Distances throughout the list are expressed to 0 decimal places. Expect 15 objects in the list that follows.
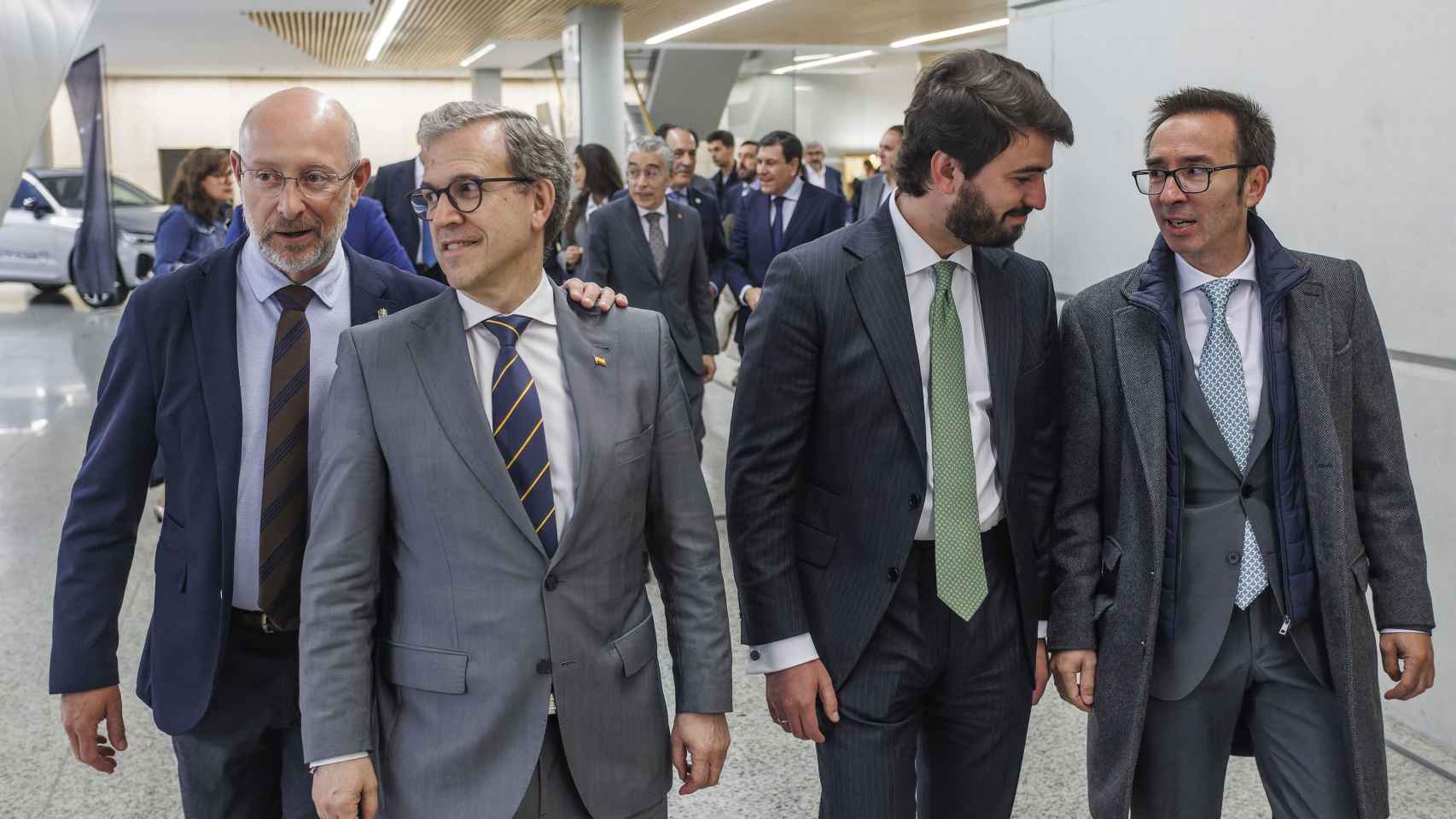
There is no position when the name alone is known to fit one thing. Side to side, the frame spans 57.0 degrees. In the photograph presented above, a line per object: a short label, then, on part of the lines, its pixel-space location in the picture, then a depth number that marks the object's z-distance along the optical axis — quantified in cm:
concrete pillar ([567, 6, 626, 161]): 1470
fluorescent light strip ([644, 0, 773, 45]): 1384
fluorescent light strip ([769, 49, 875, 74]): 1936
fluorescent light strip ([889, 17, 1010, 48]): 1560
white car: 1742
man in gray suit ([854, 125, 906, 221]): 790
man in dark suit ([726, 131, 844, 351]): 791
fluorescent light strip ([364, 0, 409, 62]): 1582
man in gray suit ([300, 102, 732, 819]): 185
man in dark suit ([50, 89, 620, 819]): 207
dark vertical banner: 1314
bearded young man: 222
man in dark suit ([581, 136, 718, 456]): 626
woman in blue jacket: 692
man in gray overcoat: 228
